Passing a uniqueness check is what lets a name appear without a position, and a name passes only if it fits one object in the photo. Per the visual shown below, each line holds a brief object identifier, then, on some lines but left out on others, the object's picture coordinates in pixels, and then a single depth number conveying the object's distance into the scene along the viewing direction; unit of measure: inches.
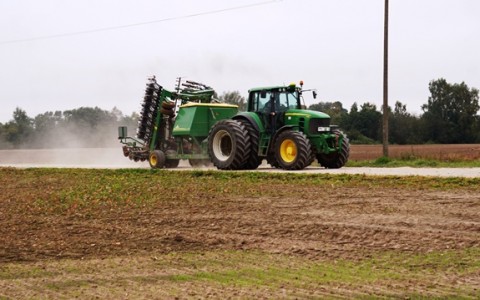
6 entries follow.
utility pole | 1285.7
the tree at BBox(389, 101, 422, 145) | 2817.4
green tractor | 951.0
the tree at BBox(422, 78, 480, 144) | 2881.4
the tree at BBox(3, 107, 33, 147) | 2429.1
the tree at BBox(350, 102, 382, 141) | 2623.0
